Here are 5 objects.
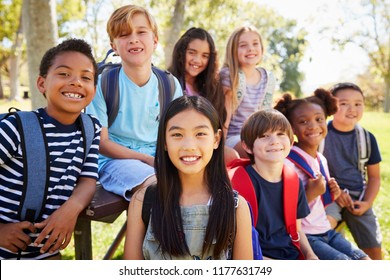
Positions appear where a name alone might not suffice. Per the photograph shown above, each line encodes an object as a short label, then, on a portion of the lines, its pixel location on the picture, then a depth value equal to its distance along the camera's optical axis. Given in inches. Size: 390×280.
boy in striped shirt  73.2
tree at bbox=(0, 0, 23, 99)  570.3
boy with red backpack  87.8
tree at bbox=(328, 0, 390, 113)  731.4
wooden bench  77.4
